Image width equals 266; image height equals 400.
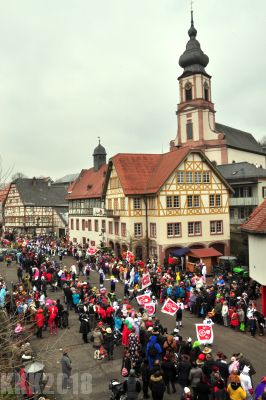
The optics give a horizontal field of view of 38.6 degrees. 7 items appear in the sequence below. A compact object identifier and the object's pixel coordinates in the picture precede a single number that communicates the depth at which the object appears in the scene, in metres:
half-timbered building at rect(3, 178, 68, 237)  64.94
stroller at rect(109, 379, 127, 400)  10.74
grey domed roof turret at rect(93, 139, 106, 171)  53.38
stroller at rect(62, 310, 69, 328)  18.08
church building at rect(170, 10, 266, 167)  57.53
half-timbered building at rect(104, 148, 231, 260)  36.41
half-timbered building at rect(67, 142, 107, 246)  46.91
